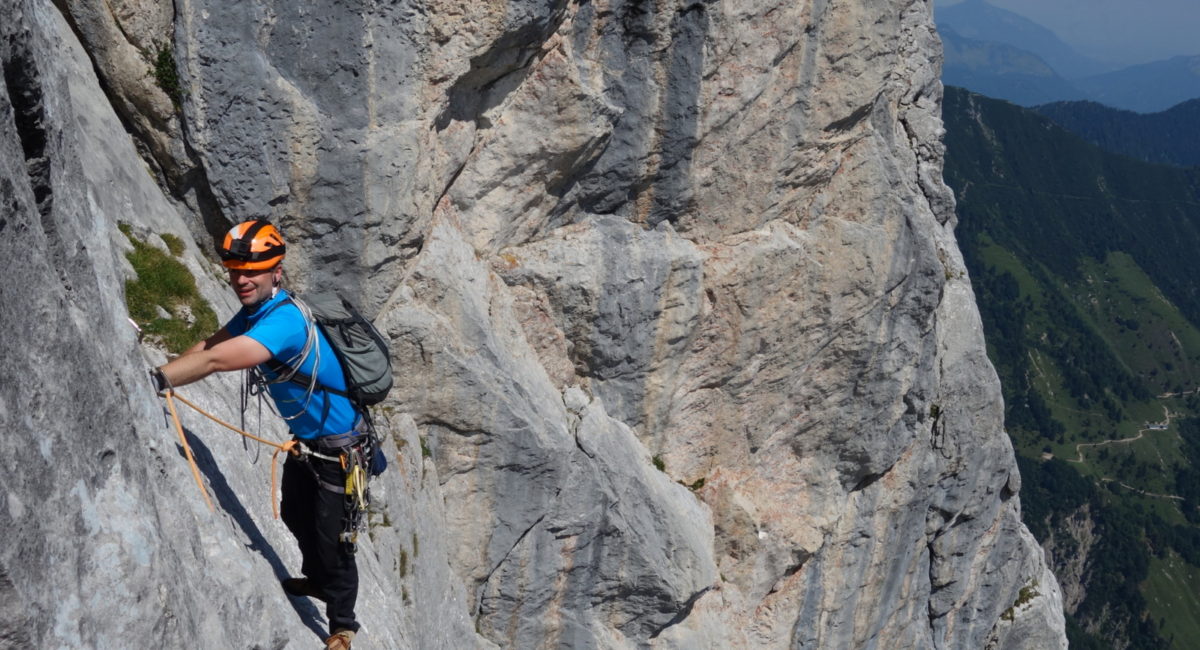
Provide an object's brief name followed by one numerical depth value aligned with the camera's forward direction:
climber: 7.16
